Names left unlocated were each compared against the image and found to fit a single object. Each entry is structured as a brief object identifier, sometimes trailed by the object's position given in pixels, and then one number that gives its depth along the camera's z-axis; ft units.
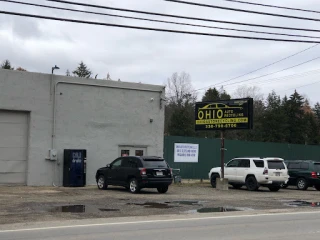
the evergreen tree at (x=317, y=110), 315.94
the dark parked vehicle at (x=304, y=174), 88.09
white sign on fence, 96.58
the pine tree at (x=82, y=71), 305.53
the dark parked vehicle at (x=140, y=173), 67.94
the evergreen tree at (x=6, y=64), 248.73
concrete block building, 77.66
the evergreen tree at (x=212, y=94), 249.14
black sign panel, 79.71
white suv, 80.33
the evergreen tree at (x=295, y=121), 215.72
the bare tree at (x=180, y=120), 195.62
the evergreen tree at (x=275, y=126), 207.82
